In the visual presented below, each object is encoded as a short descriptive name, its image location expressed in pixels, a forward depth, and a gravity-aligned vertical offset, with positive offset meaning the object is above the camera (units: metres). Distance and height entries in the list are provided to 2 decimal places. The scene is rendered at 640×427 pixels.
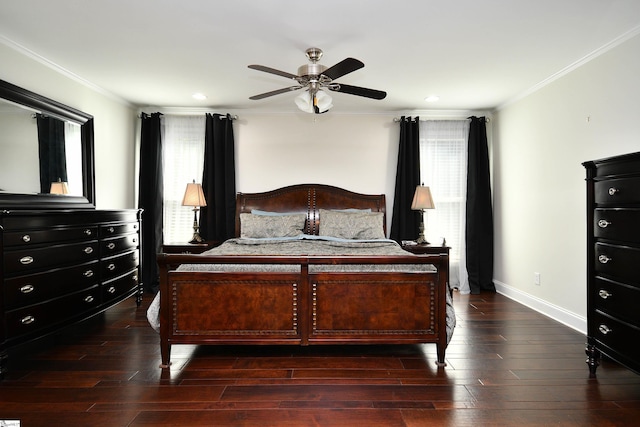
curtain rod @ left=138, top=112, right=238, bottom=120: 4.73 +1.24
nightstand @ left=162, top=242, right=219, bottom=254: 4.14 -0.43
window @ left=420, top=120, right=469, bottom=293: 4.89 +0.51
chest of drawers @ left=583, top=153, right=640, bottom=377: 2.00 -0.34
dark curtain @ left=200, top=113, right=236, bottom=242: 4.70 +0.39
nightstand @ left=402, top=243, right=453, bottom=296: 4.11 -0.49
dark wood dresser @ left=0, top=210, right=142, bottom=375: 2.37 -0.44
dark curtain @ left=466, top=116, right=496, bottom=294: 4.75 -0.06
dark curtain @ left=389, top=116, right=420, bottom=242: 4.77 +0.30
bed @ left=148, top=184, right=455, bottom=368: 2.44 -0.64
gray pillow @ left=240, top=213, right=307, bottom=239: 4.19 -0.20
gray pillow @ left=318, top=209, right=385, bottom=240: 4.18 -0.20
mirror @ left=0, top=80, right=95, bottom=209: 2.84 +0.53
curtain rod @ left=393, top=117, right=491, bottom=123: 4.85 +1.17
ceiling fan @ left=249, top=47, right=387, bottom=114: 2.66 +0.96
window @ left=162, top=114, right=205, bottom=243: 4.80 +0.66
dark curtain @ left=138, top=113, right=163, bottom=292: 4.68 +0.22
